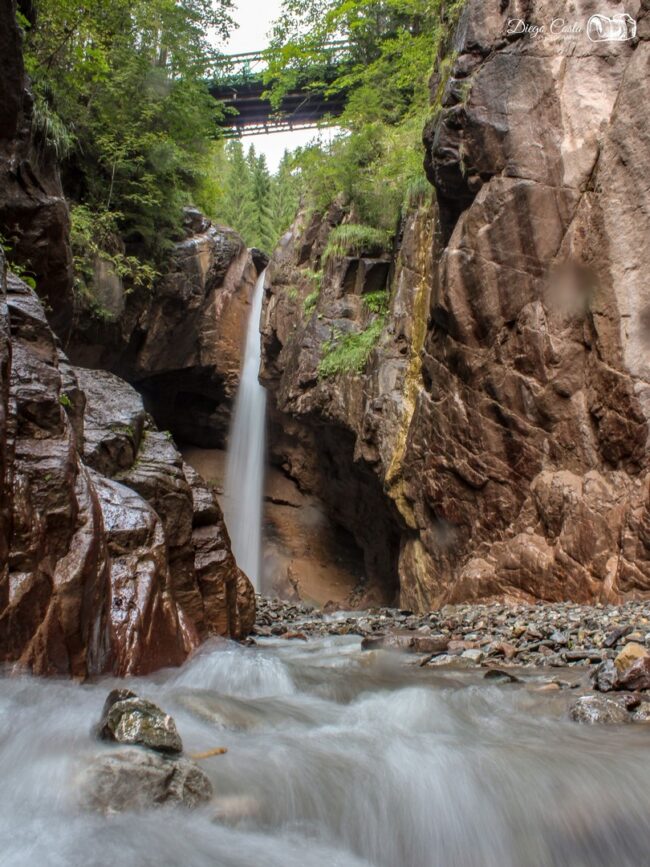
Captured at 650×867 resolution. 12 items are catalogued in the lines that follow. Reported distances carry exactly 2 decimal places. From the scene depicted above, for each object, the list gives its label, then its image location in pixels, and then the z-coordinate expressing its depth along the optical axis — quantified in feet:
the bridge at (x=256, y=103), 79.36
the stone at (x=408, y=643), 22.79
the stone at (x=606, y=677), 14.61
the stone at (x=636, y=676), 14.16
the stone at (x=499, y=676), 16.53
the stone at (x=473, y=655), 20.23
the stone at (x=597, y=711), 12.91
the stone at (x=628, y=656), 14.79
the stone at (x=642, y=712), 12.75
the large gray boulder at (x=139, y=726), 10.11
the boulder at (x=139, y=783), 8.84
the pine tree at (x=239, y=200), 112.98
